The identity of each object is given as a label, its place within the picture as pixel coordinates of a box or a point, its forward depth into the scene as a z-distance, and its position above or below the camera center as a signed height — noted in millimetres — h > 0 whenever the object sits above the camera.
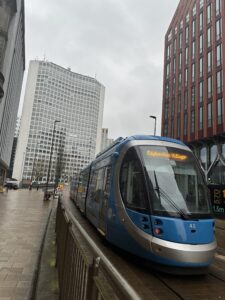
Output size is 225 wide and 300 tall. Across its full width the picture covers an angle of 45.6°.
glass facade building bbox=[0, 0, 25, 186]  39384 +23489
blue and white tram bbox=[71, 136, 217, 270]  5848 -142
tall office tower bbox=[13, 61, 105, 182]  132125 +39705
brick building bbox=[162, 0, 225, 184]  35844 +18431
